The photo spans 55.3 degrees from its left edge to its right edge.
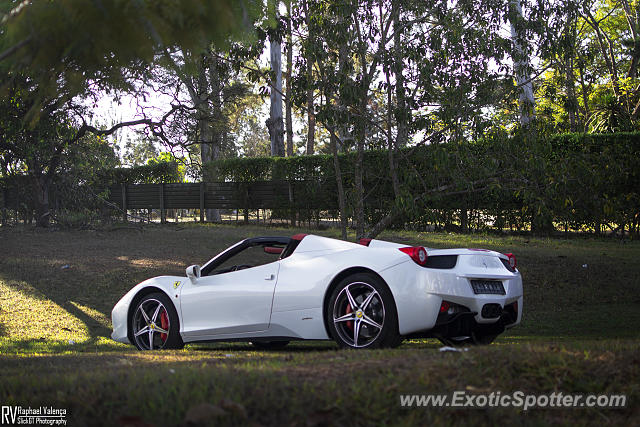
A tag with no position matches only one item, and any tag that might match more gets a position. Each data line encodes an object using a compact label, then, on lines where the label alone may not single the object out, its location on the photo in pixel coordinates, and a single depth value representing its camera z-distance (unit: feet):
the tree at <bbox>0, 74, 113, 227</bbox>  61.80
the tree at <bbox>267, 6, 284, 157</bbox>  92.63
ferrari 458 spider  18.44
